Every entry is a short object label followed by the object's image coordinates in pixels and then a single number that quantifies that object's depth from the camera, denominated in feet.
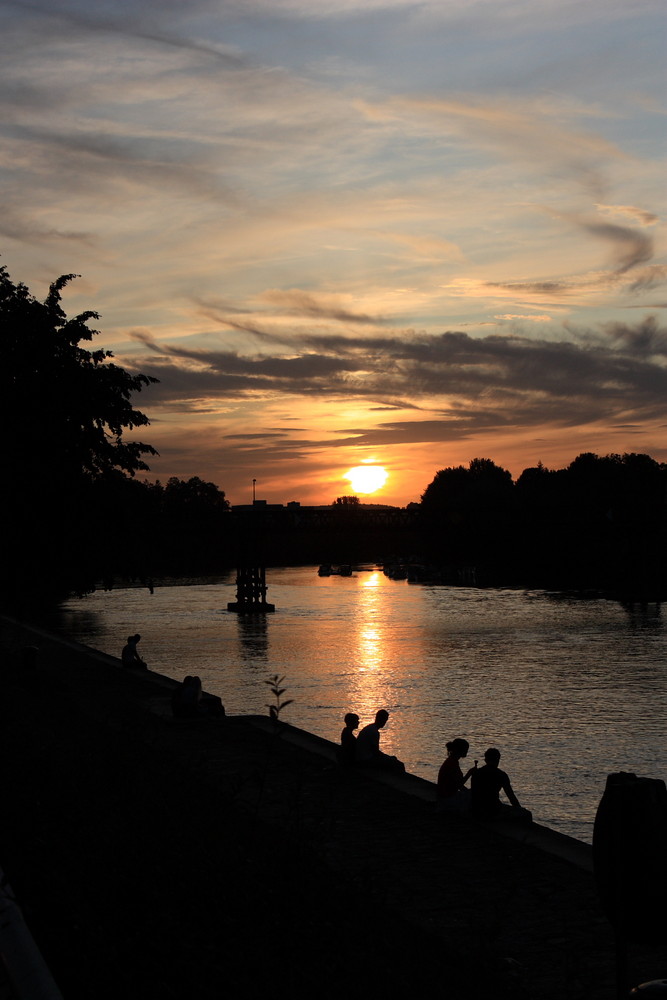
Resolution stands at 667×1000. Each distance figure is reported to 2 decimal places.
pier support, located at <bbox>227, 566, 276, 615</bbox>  354.33
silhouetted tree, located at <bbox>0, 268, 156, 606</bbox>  83.71
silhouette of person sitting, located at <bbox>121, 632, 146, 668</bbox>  129.90
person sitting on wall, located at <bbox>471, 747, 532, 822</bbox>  51.57
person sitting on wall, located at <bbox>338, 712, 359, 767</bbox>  64.08
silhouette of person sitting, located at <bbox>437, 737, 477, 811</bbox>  52.44
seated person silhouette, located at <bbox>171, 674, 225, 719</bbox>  85.05
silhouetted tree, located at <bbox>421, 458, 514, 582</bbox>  542.16
